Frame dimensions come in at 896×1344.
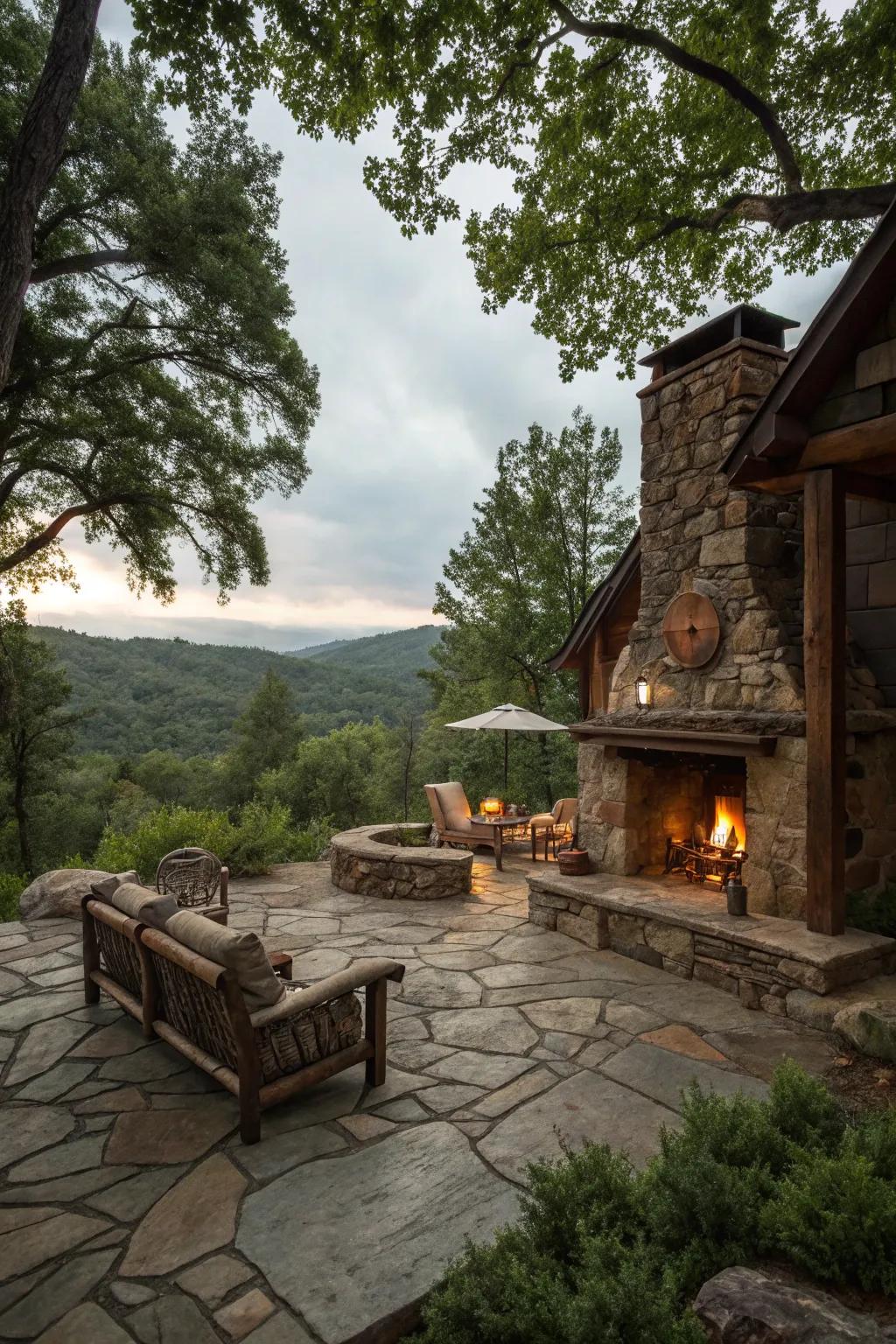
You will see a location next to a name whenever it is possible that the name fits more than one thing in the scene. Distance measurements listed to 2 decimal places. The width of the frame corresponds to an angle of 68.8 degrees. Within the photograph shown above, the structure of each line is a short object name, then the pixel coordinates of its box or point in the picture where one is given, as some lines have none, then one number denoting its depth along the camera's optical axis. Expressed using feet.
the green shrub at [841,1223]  6.29
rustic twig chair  19.72
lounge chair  30.76
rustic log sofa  9.77
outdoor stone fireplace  16.84
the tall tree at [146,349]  29.37
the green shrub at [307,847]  36.73
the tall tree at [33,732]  52.42
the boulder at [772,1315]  5.32
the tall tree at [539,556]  49.65
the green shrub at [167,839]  27.35
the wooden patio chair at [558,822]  32.53
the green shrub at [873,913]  15.88
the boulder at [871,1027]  12.01
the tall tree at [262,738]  97.55
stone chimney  18.15
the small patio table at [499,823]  29.99
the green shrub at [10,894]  28.63
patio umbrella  29.86
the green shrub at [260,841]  28.60
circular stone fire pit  24.97
